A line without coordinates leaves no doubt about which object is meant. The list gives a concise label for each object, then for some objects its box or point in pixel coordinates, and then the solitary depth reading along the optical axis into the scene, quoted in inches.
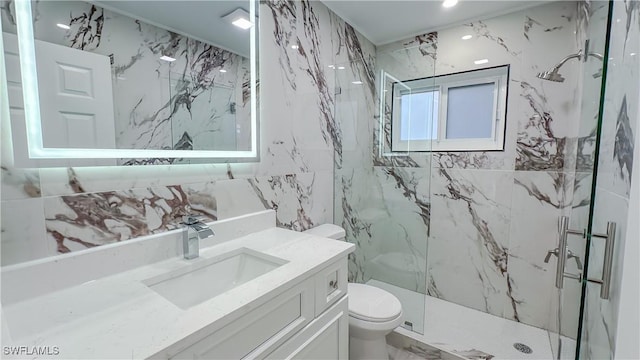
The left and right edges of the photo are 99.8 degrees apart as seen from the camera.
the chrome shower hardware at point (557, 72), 55.1
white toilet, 56.6
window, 80.9
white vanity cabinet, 26.8
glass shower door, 33.6
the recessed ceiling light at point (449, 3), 70.8
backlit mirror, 31.1
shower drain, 67.2
